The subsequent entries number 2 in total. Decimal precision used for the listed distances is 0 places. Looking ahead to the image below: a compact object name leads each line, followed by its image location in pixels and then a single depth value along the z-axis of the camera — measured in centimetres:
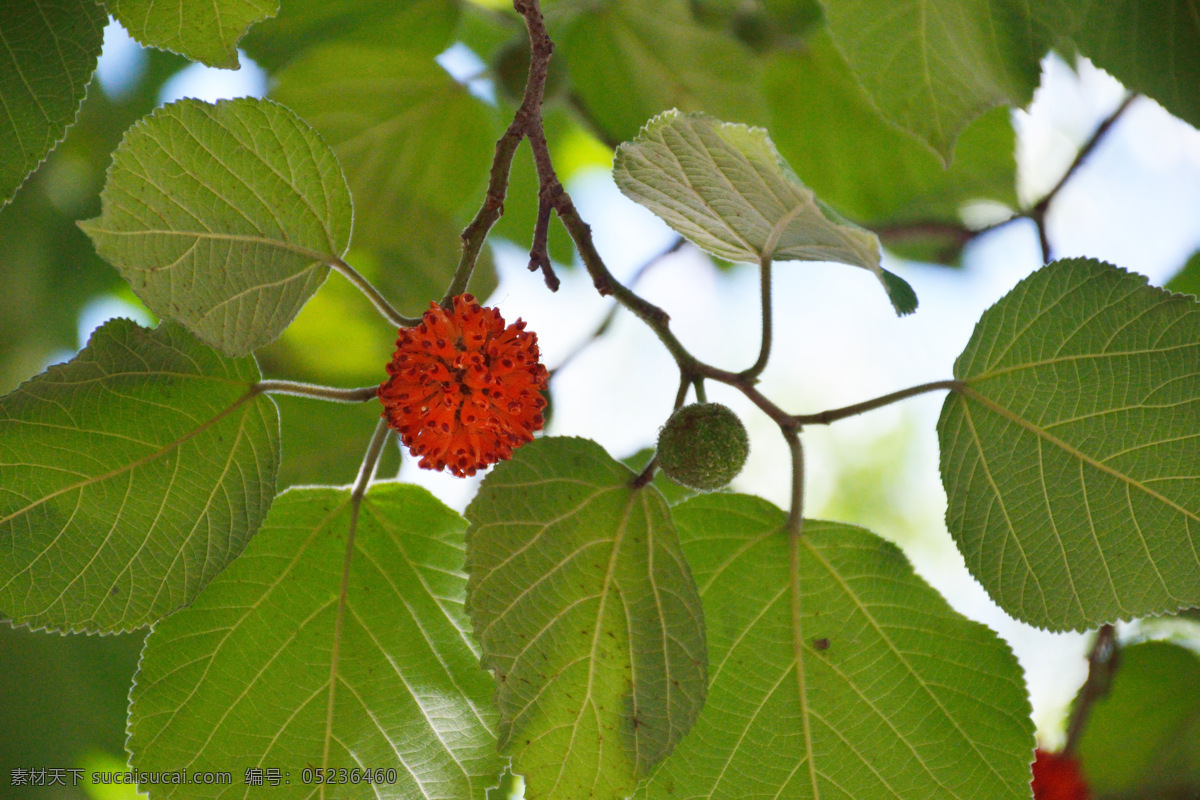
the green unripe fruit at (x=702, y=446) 88
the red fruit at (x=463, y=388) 87
